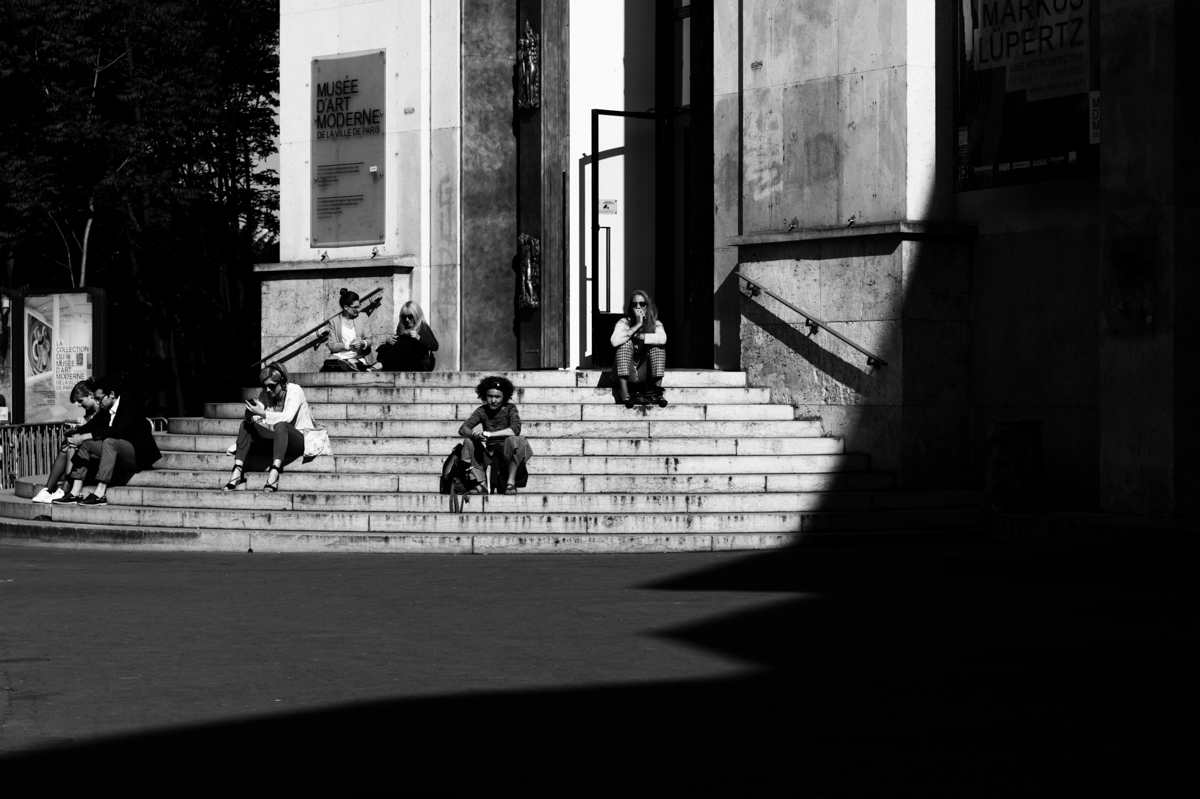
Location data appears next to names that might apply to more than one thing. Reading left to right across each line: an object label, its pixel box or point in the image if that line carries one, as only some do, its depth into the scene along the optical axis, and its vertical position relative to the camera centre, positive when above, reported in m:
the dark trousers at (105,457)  17.73 -0.56
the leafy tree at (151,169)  31.33 +4.28
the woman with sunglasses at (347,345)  21.02 +0.66
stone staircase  15.50 -0.84
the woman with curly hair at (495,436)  16.31 -0.33
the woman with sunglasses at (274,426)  17.28 -0.25
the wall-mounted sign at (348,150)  22.48 +3.16
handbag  17.69 -0.42
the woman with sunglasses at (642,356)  18.19 +0.44
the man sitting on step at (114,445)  17.73 -0.44
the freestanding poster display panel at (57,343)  22.03 +0.72
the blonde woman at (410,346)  21.05 +0.64
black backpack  16.31 -0.68
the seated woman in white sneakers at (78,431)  18.02 -0.30
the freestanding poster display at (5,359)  28.41 +0.70
